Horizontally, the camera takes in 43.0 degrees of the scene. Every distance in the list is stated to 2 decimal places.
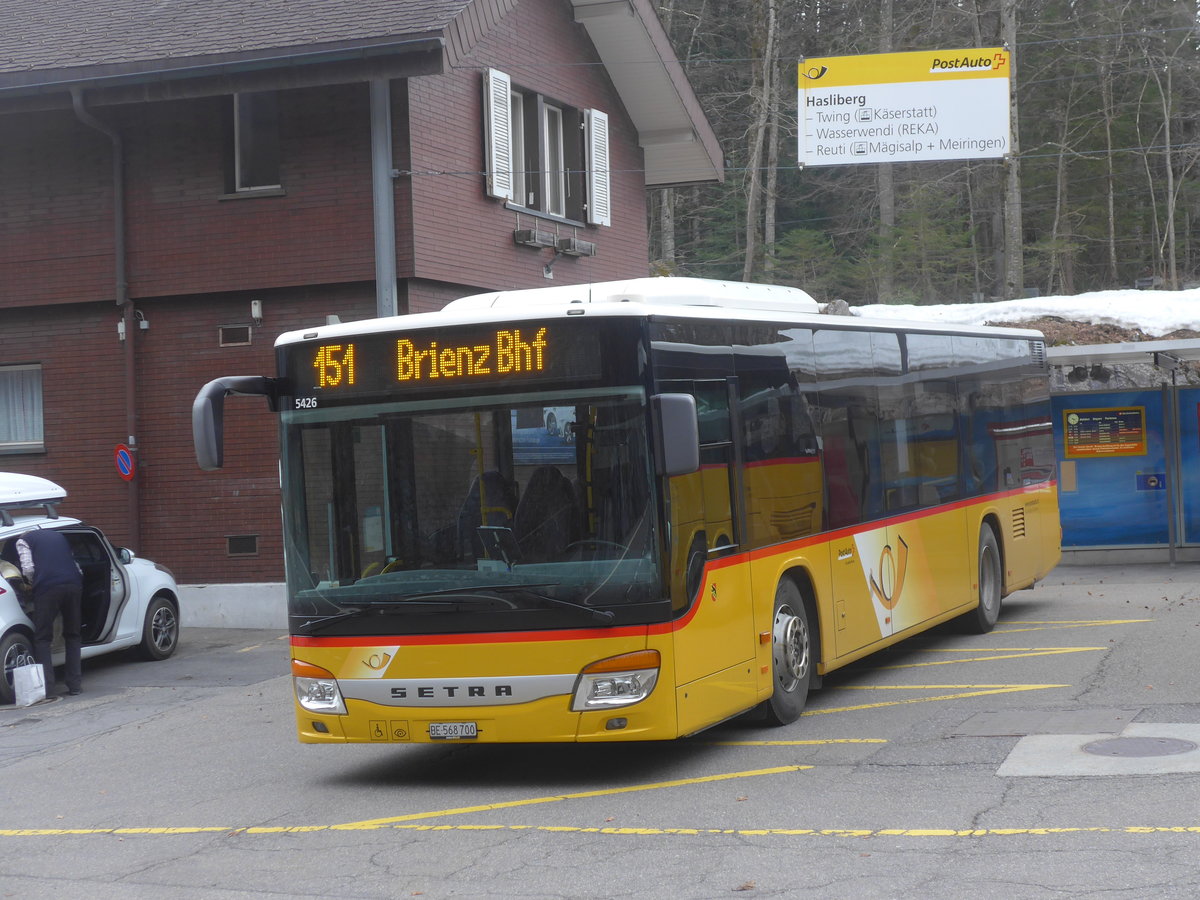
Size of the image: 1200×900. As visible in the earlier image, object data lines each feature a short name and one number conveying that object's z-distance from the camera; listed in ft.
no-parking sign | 58.18
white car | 43.65
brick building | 56.18
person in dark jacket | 43.24
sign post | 56.85
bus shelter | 65.10
